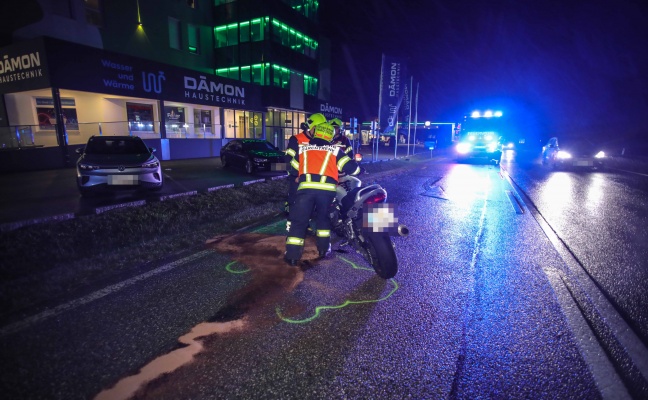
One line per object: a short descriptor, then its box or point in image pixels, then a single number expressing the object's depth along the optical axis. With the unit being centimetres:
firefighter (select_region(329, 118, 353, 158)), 482
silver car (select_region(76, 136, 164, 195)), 825
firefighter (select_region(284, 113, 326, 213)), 434
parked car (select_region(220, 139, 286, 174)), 1456
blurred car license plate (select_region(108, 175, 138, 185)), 832
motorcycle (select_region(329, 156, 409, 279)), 399
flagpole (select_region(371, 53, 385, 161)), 2039
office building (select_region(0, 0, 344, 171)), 1464
